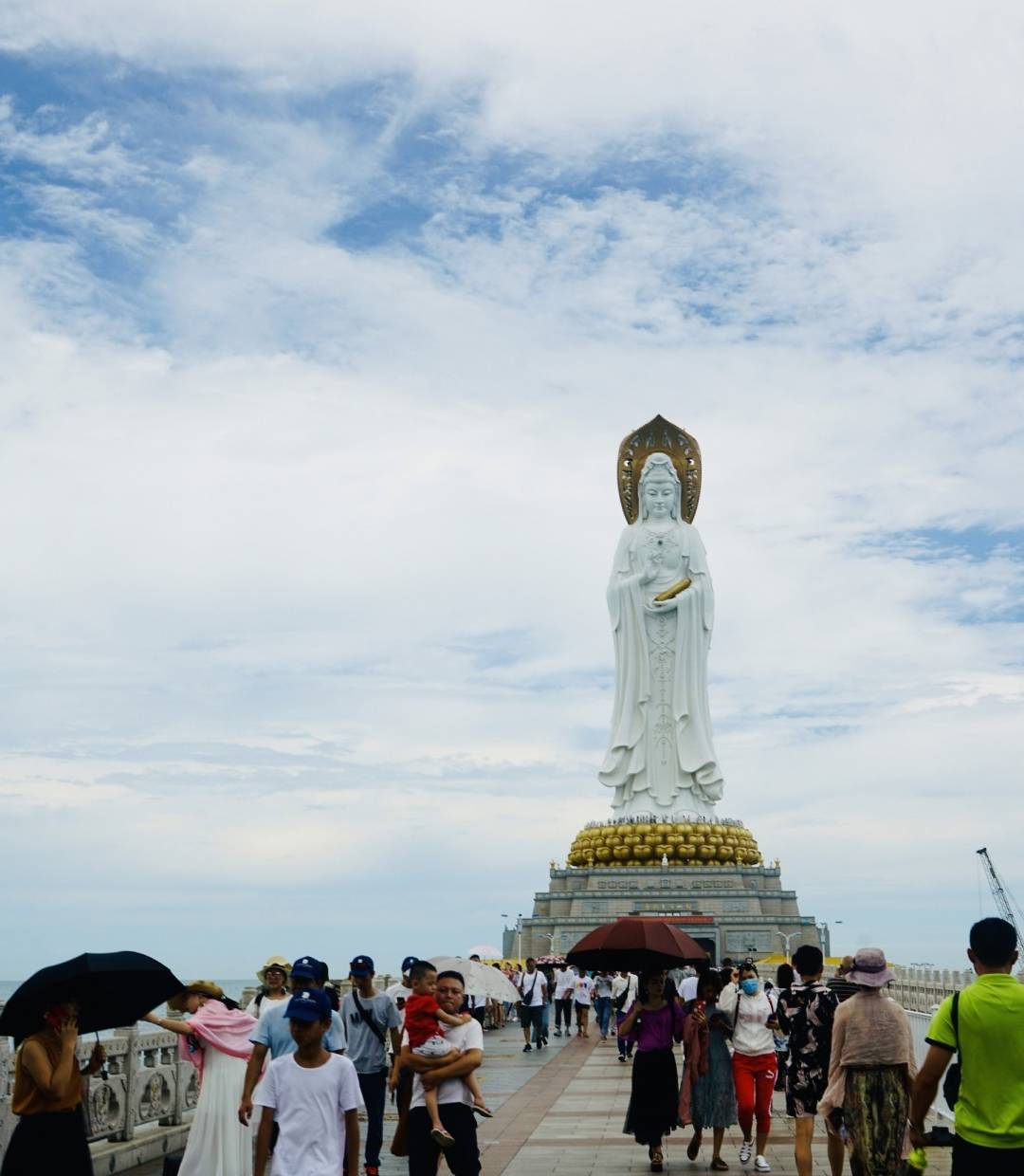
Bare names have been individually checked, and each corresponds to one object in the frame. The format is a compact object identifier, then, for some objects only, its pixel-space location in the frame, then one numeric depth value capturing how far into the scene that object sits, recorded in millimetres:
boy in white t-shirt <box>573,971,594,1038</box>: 24625
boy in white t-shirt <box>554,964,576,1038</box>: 25609
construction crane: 59938
